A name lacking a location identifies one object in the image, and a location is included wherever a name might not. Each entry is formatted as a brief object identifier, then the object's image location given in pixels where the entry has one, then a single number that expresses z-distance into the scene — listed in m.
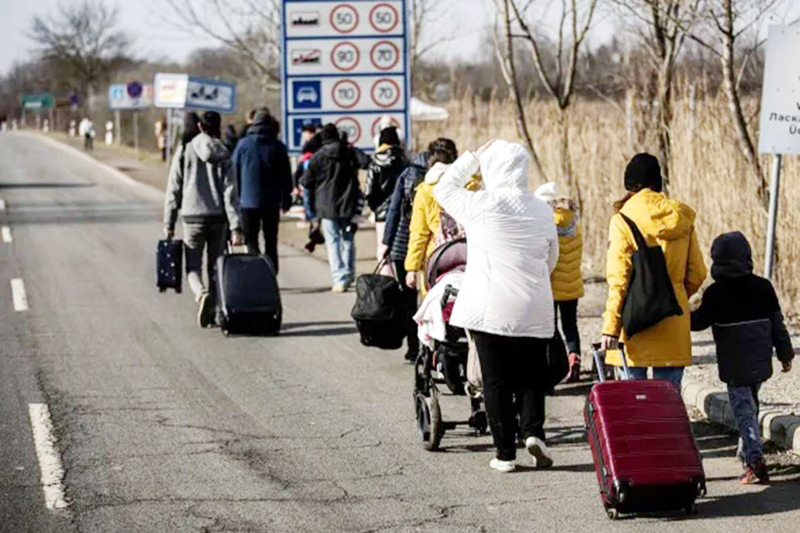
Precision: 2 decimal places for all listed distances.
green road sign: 120.25
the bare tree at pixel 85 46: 102.94
